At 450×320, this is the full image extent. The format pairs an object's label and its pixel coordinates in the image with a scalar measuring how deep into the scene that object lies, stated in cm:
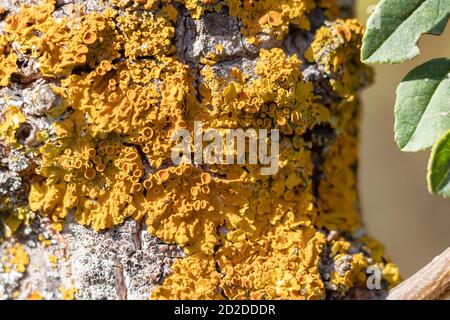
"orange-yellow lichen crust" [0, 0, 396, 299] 25
